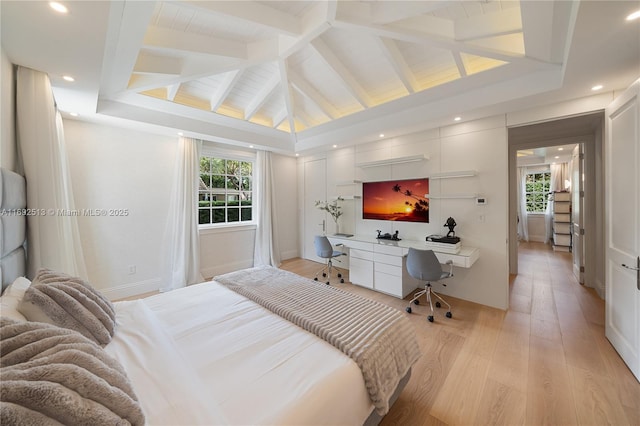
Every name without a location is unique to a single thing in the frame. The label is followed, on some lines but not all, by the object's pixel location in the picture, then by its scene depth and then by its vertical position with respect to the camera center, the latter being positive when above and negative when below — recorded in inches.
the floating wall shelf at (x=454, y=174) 122.2 +18.3
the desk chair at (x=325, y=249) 157.5 -27.1
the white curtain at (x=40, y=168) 69.2 +14.3
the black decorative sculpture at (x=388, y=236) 148.2 -18.2
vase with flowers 186.1 +0.4
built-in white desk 119.3 -30.7
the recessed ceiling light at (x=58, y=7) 49.1 +44.8
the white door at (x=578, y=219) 152.2 -9.2
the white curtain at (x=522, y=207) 298.5 -0.9
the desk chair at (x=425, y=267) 109.7 -28.2
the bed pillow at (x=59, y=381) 24.5 -20.1
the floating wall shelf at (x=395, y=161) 136.1 +30.5
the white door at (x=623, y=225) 72.5 -7.1
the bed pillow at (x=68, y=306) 45.4 -19.2
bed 36.0 -29.9
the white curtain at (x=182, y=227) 148.3 -9.9
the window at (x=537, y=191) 296.3 +20.2
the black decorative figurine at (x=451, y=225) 126.6 -9.6
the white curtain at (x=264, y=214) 192.7 -3.3
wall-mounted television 143.5 +5.6
